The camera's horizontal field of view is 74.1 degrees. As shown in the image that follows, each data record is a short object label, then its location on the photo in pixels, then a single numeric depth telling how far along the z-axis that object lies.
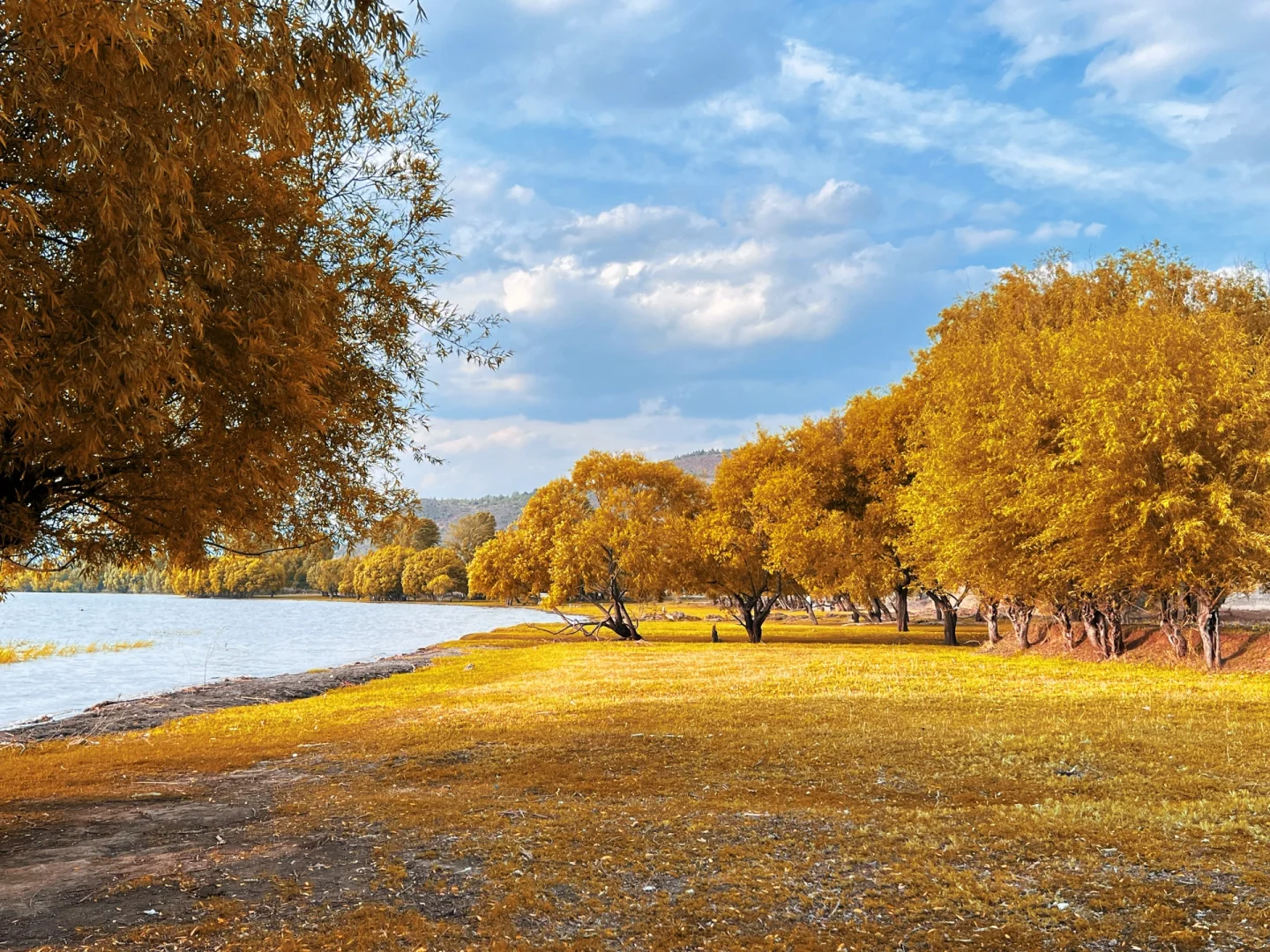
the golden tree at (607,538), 53.28
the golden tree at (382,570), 153.62
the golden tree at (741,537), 51.00
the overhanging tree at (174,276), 6.76
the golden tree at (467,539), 187.75
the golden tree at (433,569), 147.38
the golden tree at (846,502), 46.31
